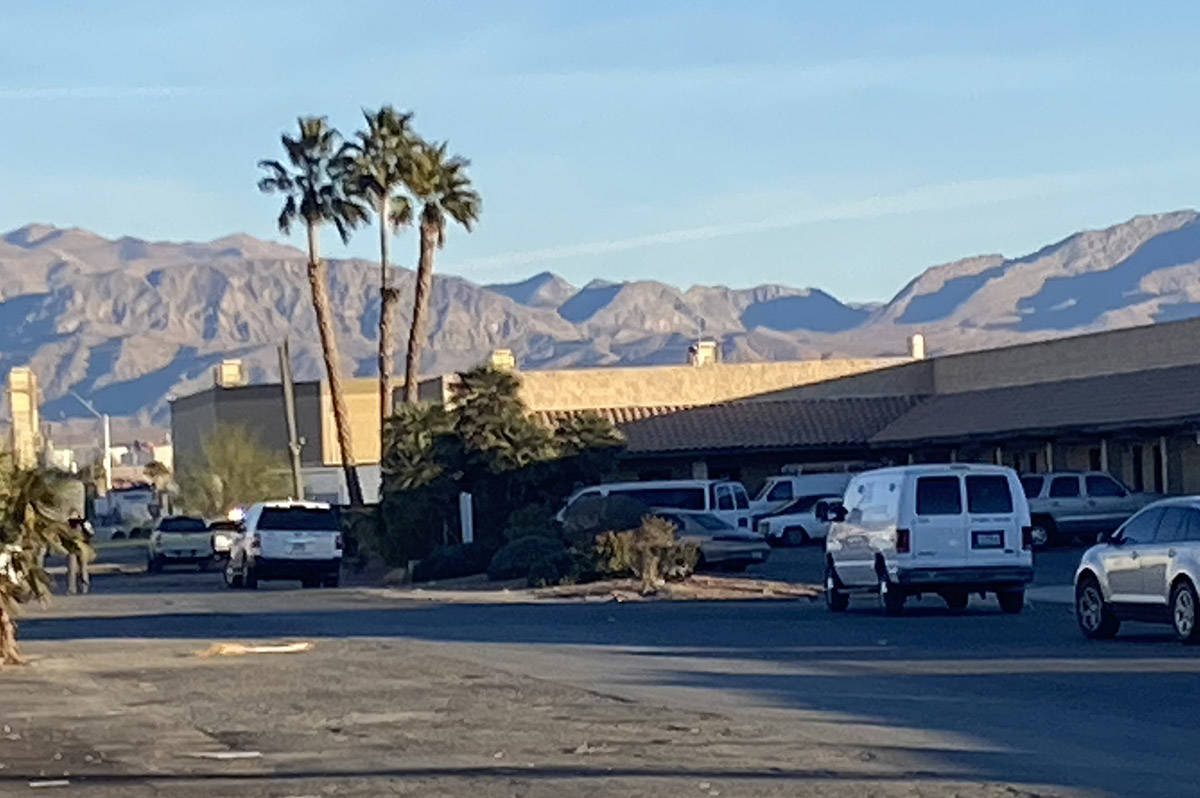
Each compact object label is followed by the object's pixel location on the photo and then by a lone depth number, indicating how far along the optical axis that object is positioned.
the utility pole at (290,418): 69.25
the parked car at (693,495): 48.78
